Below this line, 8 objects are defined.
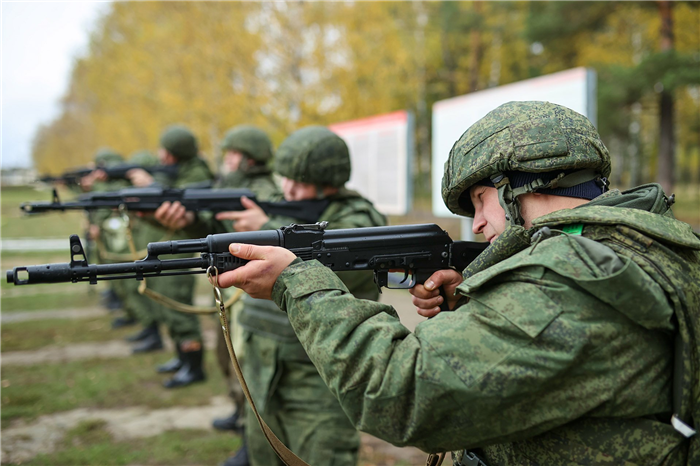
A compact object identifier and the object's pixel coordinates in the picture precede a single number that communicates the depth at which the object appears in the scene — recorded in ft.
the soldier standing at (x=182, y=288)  19.54
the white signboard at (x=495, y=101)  13.21
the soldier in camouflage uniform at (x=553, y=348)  3.86
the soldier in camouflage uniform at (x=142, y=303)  23.93
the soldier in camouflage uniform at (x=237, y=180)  13.75
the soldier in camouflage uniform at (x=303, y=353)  9.20
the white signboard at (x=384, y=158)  20.98
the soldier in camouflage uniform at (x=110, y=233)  26.81
